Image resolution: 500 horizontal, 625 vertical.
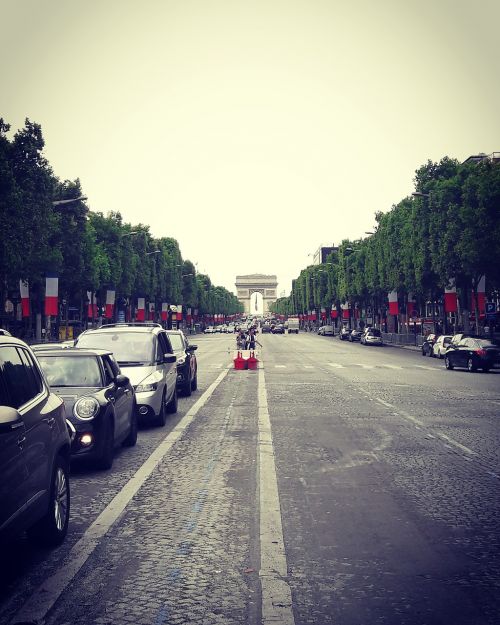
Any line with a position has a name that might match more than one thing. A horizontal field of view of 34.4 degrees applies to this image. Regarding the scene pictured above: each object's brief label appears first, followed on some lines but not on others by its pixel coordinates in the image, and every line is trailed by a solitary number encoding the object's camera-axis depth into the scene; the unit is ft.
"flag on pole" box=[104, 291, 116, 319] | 198.90
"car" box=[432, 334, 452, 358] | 141.28
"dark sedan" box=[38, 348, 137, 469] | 30.66
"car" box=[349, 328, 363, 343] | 262.67
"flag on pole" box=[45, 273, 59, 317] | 138.31
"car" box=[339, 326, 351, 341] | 280.31
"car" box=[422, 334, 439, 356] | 152.05
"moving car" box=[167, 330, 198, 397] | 64.59
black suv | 16.84
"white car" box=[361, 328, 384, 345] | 222.60
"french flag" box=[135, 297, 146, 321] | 244.07
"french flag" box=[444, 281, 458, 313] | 154.10
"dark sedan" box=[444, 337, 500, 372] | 102.83
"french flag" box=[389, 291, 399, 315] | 205.57
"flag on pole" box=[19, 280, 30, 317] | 148.55
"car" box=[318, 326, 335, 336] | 354.74
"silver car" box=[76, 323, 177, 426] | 44.75
